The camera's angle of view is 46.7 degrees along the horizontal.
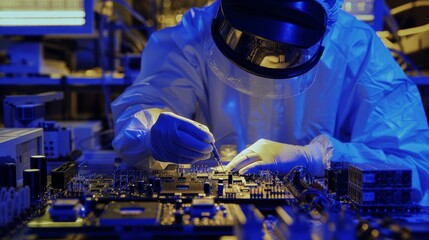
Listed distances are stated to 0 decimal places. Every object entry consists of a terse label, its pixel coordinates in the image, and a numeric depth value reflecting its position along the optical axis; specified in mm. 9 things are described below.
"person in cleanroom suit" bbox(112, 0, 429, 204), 1700
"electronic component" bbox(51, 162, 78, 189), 1350
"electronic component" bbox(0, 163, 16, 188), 1237
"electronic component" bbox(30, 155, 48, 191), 1377
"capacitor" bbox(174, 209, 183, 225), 997
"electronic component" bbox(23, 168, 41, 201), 1238
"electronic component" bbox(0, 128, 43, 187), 1422
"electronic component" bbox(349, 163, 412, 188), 1153
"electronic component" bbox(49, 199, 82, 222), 1031
